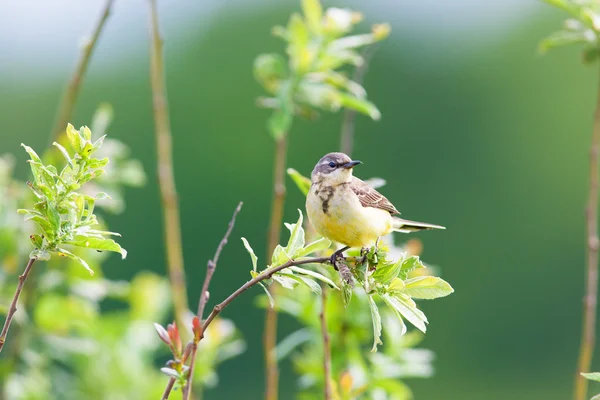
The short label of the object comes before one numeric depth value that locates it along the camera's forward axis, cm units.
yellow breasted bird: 687
